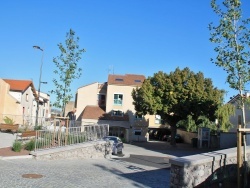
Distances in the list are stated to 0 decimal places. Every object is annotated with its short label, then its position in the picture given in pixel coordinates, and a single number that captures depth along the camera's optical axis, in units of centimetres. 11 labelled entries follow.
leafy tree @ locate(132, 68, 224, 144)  3093
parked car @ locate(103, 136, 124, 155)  1891
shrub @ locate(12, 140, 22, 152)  1321
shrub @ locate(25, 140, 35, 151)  1362
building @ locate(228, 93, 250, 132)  2896
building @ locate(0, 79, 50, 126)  2926
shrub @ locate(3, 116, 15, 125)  2643
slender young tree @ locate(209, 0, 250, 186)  855
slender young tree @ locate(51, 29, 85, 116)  1568
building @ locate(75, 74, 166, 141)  4036
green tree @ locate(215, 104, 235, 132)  3168
